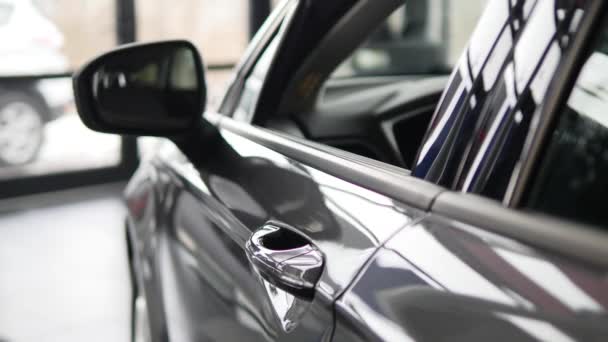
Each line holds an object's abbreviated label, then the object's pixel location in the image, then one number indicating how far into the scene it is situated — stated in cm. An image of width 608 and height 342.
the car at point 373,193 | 58
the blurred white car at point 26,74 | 555
